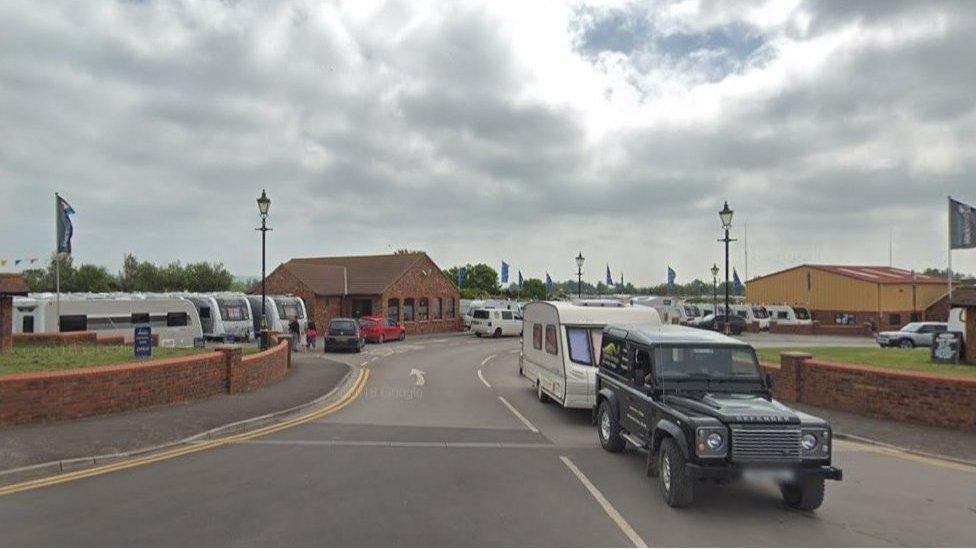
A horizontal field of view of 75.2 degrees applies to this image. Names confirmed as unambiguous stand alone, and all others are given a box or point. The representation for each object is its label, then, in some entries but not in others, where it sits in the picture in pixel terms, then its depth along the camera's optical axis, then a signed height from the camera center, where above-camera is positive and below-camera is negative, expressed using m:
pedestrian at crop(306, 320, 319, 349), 33.81 -2.52
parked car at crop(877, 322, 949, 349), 31.53 -2.34
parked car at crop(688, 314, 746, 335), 42.53 -2.35
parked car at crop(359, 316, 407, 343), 36.94 -2.37
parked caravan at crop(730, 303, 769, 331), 48.88 -1.85
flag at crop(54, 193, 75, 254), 21.72 +2.27
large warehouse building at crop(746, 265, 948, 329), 51.41 -0.27
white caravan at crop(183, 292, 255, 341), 31.72 -1.38
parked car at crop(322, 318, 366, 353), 30.53 -2.31
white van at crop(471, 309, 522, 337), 43.72 -2.32
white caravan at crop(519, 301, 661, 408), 12.89 -1.24
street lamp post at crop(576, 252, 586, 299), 34.22 +1.33
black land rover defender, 6.71 -1.50
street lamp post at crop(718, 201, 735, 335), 21.53 +2.50
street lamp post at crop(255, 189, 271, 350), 21.14 +2.69
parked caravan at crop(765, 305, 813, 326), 50.09 -2.02
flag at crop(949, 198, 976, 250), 25.20 +2.58
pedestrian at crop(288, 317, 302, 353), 32.35 -2.22
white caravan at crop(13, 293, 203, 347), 26.12 -1.17
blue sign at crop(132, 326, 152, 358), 15.29 -1.29
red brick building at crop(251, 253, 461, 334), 45.25 +0.01
